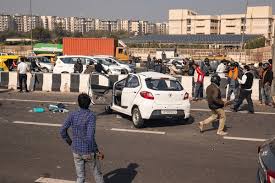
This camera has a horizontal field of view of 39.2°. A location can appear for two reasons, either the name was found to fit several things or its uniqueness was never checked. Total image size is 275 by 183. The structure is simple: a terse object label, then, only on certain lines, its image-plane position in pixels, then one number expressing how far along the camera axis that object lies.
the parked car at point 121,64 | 29.88
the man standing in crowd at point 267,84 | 14.59
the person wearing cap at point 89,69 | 19.28
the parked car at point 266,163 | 3.53
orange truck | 44.94
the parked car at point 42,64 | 31.06
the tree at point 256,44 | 69.52
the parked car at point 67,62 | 25.64
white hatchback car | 10.61
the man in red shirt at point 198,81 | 16.03
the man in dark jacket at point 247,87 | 12.92
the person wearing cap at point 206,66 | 20.13
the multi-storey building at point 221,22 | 123.69
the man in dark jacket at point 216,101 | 9.94
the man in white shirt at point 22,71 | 18.16
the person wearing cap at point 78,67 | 22.34
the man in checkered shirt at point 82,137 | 5.13
